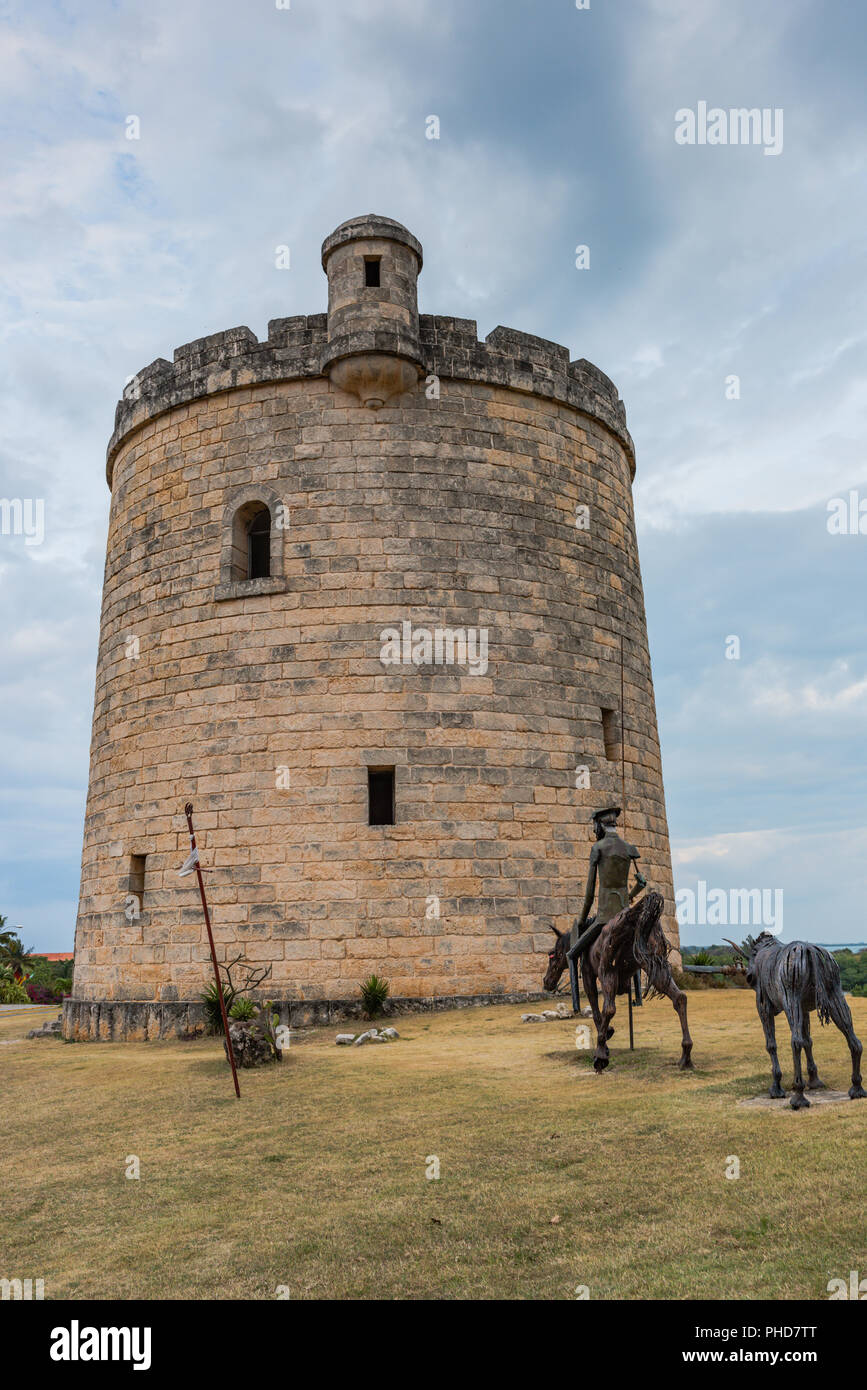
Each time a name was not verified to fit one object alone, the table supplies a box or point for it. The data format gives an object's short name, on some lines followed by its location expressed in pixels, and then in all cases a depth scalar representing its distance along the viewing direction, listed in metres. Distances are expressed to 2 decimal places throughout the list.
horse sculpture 8.09
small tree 12.55
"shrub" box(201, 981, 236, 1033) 12.53
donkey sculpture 6.41
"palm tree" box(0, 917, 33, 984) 36.16
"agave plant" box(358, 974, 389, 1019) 12.71
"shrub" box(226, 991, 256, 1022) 12.04
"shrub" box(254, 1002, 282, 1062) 10.46
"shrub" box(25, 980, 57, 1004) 26.74
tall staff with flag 9.63
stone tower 13.52
